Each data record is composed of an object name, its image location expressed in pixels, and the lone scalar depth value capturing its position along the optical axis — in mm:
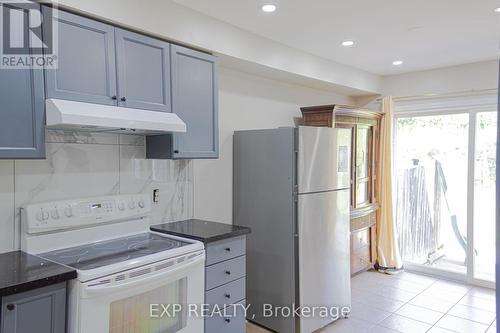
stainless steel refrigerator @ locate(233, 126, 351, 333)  2986
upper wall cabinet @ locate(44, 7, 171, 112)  1999
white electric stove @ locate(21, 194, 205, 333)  1771
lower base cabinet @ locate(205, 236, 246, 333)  2465
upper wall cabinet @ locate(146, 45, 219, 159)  2596
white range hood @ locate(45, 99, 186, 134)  1864
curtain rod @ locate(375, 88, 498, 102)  4133
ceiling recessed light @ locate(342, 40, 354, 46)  3413
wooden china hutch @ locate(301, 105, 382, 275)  4078
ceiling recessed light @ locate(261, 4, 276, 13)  2592
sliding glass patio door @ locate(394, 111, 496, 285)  4266
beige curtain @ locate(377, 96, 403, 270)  4723
